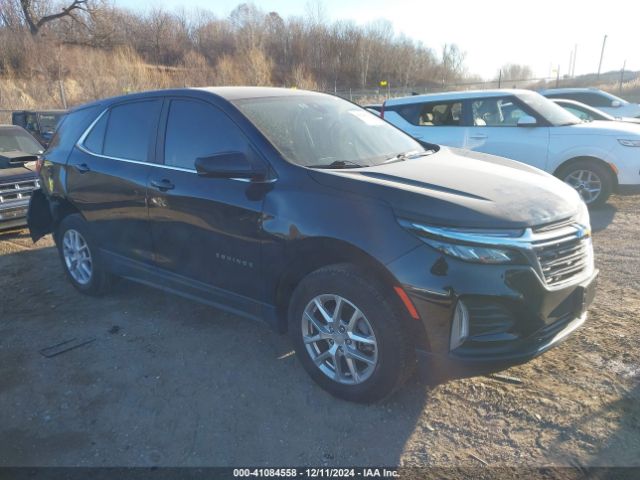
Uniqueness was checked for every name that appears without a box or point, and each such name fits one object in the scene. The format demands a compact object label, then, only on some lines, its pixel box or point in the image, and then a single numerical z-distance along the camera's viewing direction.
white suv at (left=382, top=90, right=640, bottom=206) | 7.02
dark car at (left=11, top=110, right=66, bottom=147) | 13.15
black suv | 2.54
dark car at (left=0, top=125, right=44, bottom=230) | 6.61
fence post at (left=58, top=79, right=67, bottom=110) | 24.70
